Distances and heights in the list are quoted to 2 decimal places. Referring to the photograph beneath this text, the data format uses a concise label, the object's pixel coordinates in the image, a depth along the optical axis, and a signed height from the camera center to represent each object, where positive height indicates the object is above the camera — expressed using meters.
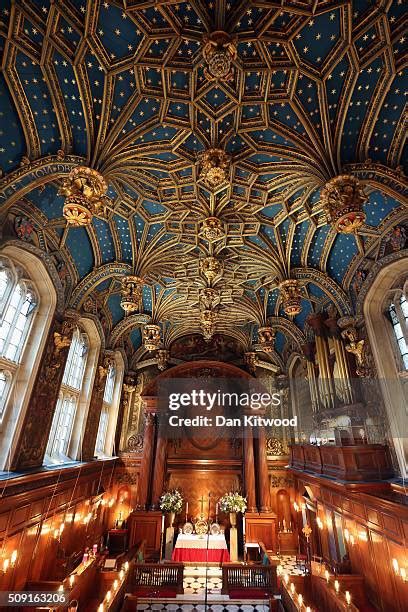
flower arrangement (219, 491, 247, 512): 15.43 -1.99
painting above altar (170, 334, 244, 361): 22.23 +7.17
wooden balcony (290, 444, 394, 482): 9.39 +0.01
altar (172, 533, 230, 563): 13.43 -3.63
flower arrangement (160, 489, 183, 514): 15.57 -2.02
